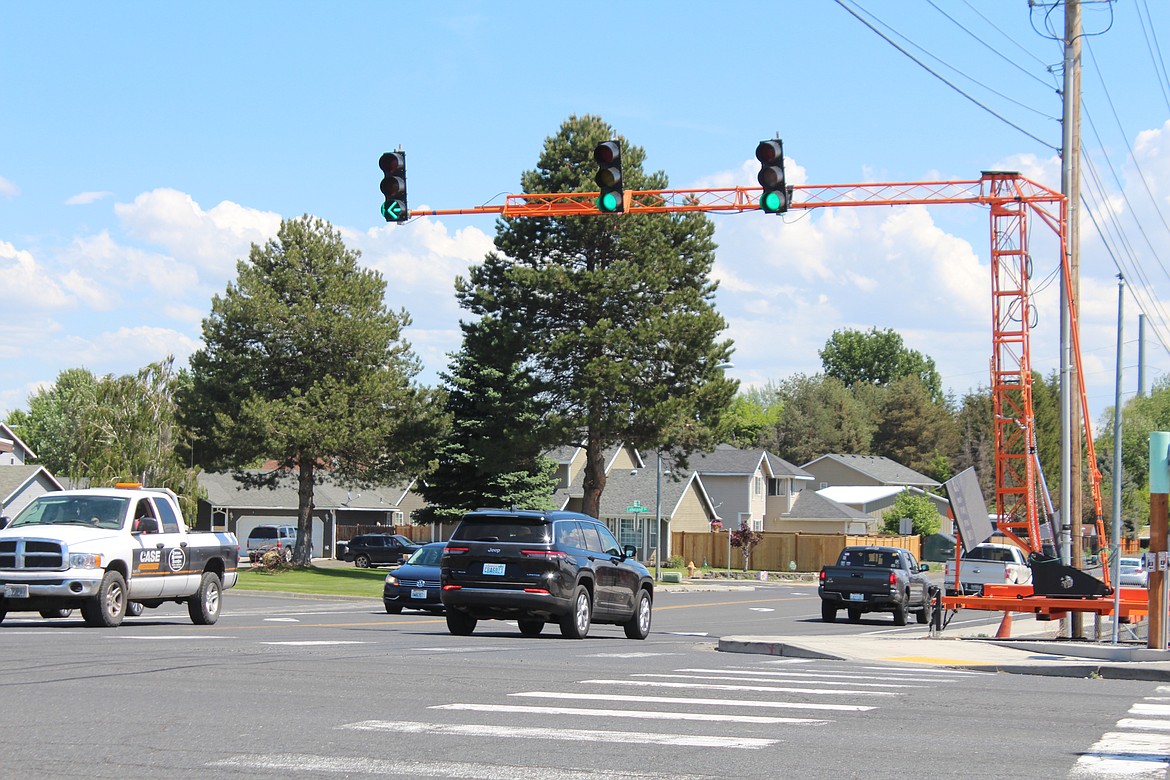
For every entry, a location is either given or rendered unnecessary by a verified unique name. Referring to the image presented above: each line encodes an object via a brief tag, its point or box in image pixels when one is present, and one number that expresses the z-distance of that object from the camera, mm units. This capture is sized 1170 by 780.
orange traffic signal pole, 22562
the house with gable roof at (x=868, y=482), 96938
